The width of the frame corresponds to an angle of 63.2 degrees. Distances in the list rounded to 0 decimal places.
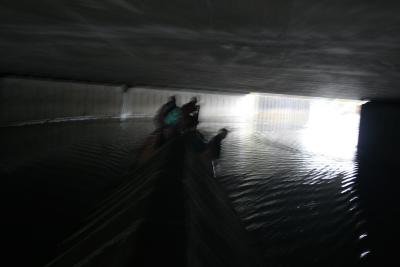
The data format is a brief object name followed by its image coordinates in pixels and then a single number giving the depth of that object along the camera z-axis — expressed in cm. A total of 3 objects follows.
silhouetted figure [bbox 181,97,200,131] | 891
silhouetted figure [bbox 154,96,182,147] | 763
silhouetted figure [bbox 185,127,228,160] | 794
